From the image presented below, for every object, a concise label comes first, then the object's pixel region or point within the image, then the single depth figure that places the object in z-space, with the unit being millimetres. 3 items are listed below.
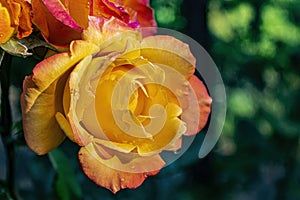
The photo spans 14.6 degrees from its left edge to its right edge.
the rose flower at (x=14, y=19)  534
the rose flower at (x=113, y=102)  533
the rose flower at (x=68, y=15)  538
